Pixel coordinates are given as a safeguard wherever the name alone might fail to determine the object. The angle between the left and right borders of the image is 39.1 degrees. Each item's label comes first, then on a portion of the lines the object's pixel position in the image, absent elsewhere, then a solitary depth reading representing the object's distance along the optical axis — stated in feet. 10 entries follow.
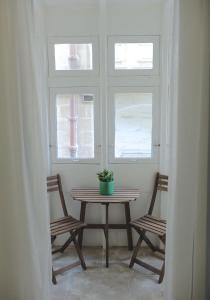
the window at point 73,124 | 9.85
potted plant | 9.20
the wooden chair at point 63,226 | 8.48
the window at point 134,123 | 9.75
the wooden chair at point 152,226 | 8.30
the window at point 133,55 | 9.55
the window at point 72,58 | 9.66
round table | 8.83
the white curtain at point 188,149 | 5.68
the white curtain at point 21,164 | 5.84
